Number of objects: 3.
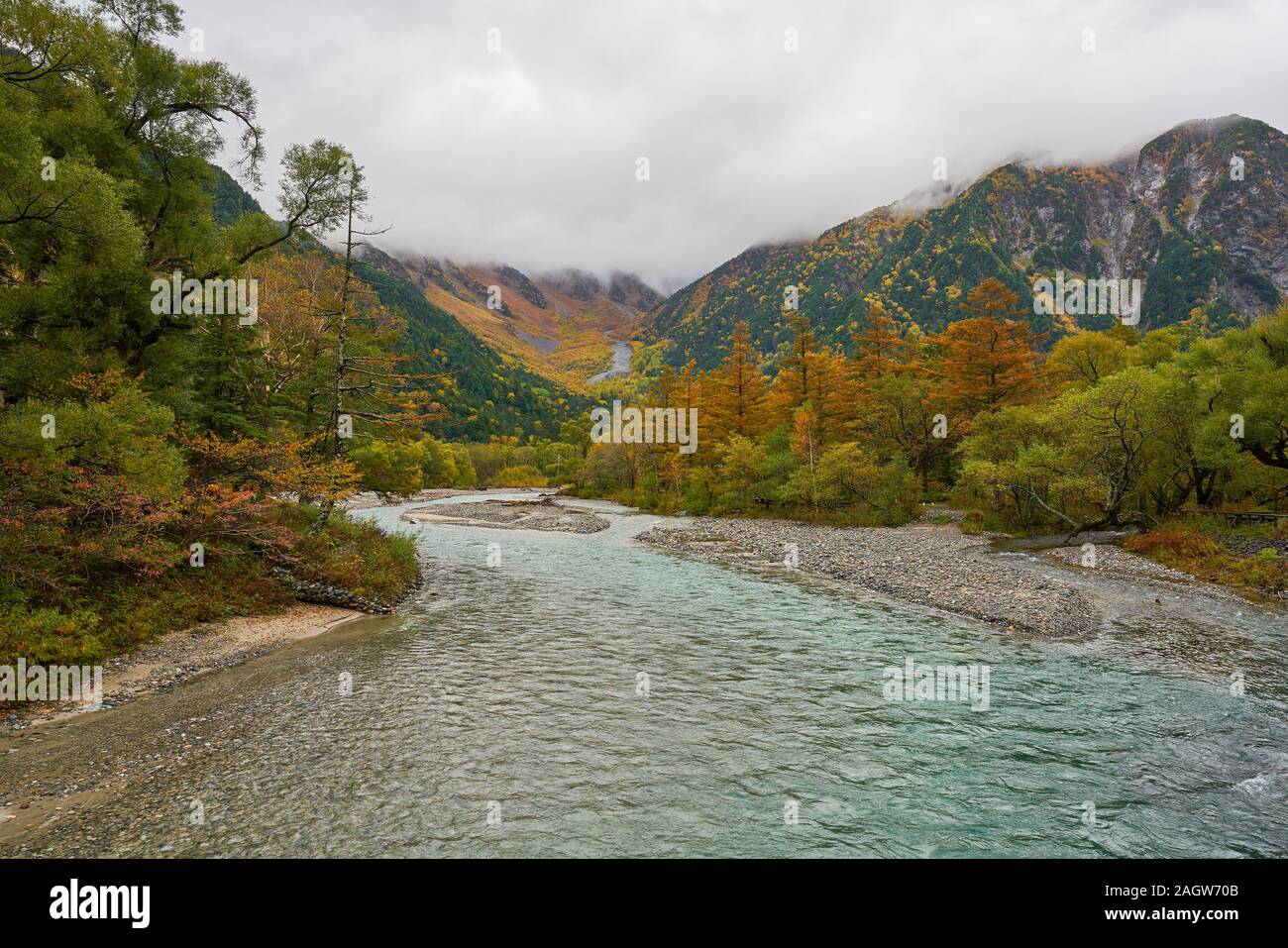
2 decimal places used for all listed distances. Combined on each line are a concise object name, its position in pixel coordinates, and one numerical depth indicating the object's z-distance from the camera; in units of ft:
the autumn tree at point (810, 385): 190.29
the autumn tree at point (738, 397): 215.72
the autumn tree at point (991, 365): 171.53
